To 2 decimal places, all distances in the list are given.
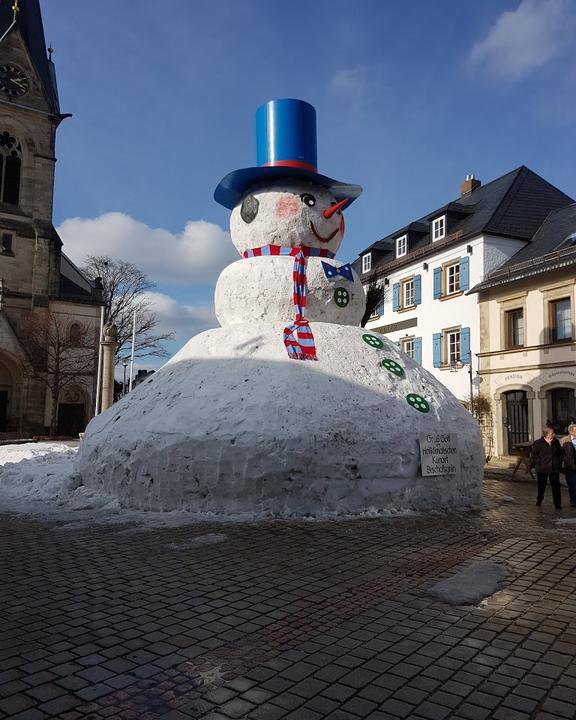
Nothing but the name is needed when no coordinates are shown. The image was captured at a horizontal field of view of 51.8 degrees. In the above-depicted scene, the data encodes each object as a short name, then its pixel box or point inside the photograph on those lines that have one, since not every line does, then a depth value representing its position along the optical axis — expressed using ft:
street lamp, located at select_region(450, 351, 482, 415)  73.56
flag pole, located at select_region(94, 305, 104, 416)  81.05
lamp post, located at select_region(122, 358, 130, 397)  125.29
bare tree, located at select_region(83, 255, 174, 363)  128.57
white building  77.20
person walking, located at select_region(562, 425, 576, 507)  32.07
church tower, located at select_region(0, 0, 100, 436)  112.68
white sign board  27.04
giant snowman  25.25
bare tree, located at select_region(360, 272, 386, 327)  78.09
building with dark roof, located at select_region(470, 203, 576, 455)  64.18
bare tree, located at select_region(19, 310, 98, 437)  106.22
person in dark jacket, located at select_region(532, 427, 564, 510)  31.68
